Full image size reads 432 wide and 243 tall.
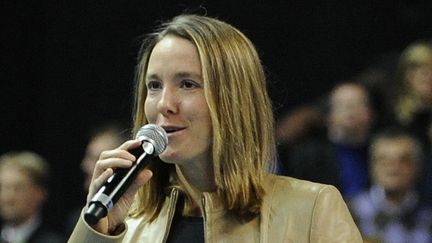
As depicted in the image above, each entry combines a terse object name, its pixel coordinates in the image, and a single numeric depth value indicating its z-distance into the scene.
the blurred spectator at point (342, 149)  9.25
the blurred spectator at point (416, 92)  9.17
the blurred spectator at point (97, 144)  9.80
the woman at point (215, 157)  4.61
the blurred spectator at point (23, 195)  10.20
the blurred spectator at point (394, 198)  8.59
